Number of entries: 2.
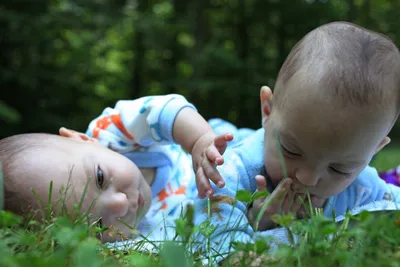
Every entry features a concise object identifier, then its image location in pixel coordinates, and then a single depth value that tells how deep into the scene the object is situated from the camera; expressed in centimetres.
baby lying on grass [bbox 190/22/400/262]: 48
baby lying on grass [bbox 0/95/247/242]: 50
